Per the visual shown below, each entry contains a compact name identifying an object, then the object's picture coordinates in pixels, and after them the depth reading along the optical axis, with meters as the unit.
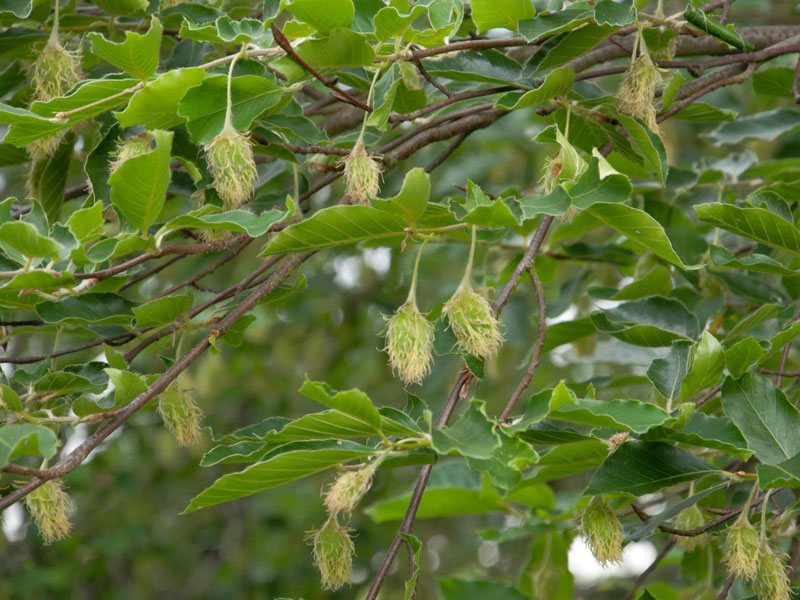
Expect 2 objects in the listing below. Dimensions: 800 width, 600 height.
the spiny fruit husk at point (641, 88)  0.83
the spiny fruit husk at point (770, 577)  0.80
